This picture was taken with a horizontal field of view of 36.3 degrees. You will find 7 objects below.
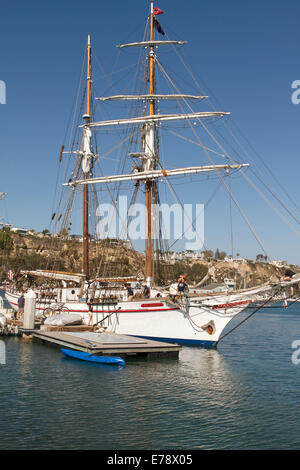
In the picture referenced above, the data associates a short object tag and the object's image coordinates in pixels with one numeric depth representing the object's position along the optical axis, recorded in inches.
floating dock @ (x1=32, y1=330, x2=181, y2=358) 1002.7
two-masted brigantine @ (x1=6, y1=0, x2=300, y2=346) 1220.5
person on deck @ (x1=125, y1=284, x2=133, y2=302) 1343.8
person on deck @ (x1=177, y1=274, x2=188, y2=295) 1207.6
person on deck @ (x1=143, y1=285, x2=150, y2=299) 1299.2
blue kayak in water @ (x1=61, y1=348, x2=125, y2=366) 960.3
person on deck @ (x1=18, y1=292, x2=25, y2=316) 1526.8
